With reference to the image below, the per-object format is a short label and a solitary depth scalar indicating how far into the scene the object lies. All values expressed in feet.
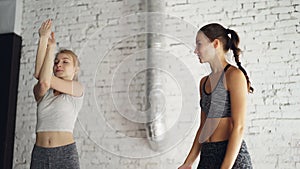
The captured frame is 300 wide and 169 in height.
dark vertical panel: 10.77
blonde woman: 7.85
